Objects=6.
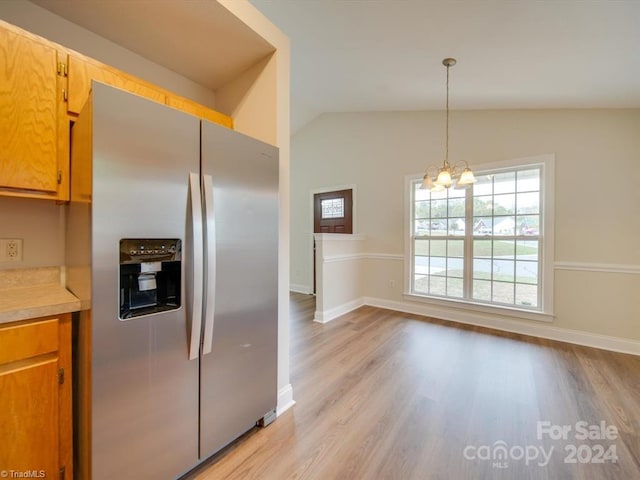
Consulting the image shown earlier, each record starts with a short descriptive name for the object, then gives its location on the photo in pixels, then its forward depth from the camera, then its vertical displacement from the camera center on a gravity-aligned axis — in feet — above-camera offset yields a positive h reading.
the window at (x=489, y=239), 11.09 +0.03
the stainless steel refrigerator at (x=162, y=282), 3.49 -0.68
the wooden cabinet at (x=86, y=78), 4.43 +2.74
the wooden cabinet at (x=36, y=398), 3.29 -2.06
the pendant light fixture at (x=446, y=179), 8.21 +1.90
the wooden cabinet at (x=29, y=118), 3.92 +1.77
